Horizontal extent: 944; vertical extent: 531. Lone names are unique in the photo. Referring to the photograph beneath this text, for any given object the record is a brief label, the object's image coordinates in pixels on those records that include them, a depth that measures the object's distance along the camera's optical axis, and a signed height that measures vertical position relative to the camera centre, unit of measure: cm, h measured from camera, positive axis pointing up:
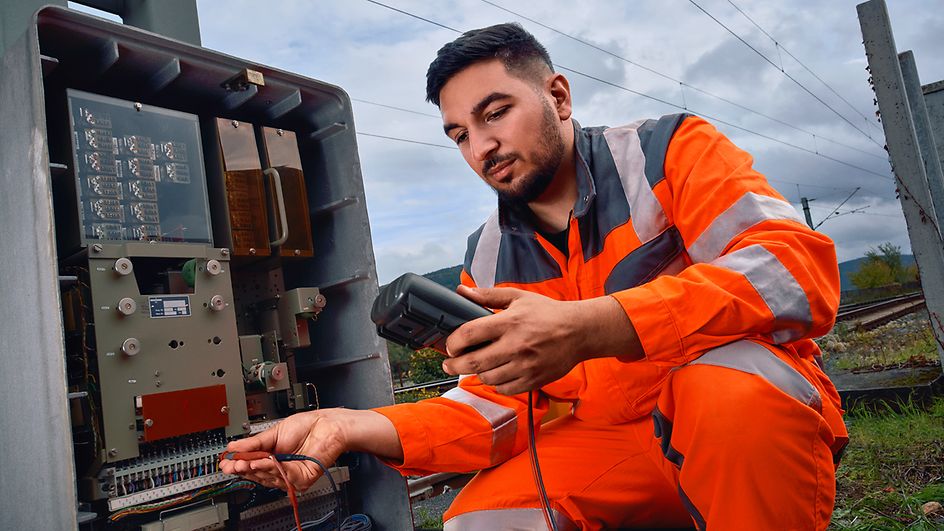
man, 121 -3
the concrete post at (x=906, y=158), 338 +57
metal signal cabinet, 185 +38
